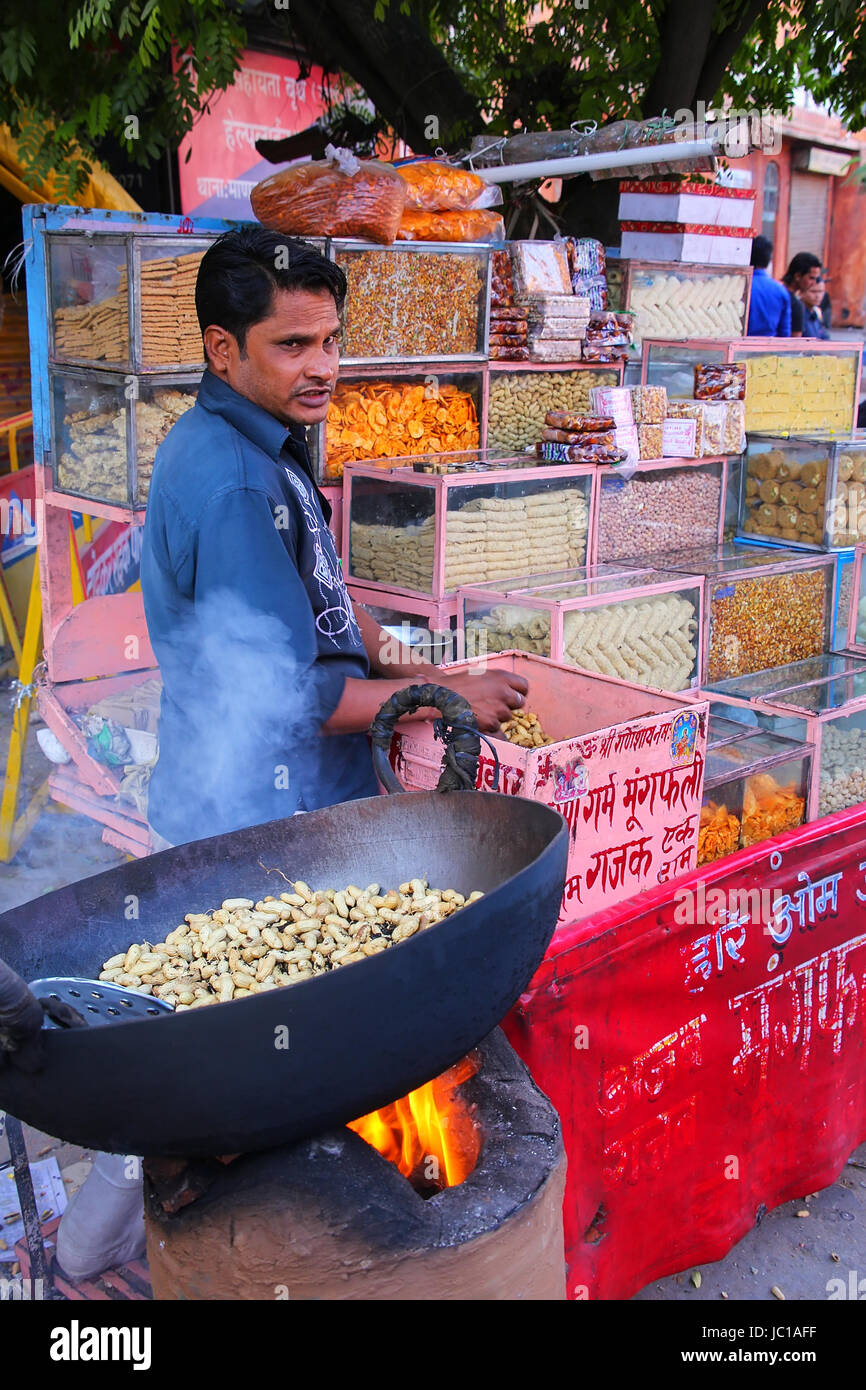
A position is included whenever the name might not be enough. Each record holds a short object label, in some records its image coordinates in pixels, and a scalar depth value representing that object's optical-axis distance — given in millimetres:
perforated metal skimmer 1513
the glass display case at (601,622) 3936
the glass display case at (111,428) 3875
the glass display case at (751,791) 3514
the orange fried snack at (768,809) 3623
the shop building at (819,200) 13742
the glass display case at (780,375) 5254
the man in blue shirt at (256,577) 2035
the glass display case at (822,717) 3721
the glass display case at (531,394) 4914
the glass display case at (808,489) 4859
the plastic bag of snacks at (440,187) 4496
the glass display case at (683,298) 5215
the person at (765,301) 6965
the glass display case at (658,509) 4684
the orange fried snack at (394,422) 4418
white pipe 4523
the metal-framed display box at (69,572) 3881
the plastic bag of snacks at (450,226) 4441
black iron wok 1312
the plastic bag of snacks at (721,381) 4945
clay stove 1538
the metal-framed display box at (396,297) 4270
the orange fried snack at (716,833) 3498
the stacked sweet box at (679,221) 5160
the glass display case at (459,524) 4133
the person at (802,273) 8492
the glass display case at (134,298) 3721
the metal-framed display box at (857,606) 4805
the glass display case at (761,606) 4430
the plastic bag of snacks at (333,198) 4016
